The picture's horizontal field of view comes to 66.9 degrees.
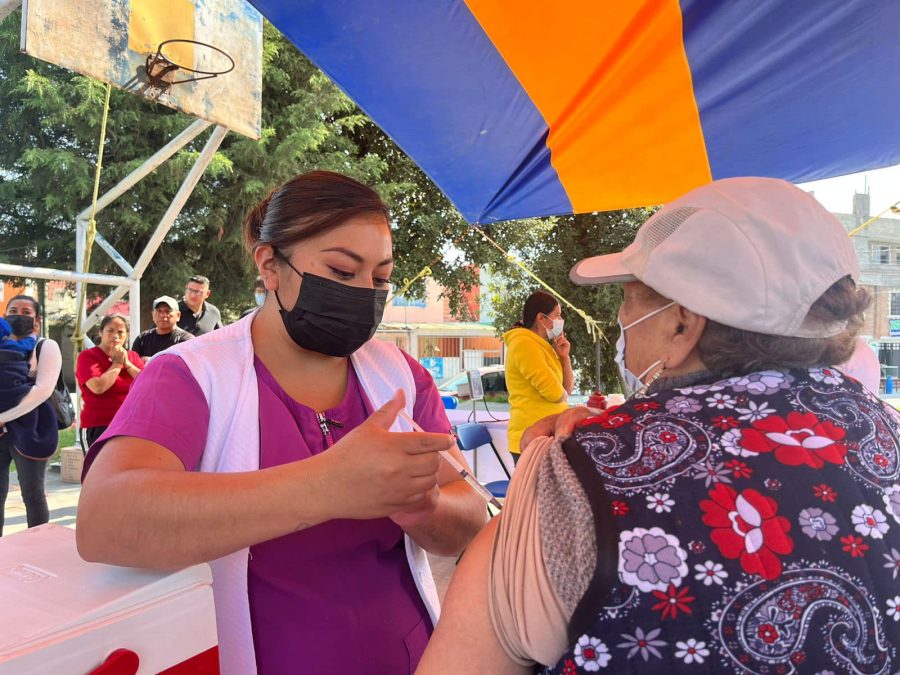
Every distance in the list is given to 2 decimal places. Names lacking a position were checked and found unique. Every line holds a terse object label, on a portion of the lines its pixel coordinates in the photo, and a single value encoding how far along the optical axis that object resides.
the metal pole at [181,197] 5.50
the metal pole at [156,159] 5.48
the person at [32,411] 4.24
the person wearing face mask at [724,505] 0.74
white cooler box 0.73
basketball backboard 3.99
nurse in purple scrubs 0.88
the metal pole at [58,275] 4.53
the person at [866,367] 1.86
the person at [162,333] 5.43
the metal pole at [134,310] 5.97
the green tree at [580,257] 14.52
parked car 9.10
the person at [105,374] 4.91
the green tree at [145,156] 10.28
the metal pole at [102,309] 5.73
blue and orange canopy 2.14
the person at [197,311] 6.06
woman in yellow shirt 4.77
